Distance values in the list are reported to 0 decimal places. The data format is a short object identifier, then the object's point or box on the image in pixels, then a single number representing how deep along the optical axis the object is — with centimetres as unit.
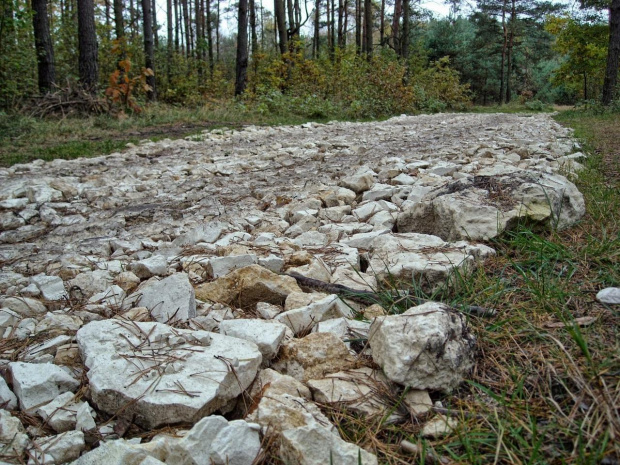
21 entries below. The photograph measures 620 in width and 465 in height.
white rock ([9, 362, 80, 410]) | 125
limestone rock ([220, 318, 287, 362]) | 147
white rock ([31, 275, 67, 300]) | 202
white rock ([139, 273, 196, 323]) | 171
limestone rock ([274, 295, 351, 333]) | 170
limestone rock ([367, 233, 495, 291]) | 188
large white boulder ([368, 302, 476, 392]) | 128
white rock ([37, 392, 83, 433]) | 119
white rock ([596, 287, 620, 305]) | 146
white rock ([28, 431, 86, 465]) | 108
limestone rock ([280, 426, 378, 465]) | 108
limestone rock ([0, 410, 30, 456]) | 108
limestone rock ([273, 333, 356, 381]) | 144
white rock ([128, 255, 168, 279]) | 219
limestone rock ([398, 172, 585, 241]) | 226
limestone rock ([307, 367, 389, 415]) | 128
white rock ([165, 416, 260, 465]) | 107
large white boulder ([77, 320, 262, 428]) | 121
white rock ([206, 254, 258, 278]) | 215
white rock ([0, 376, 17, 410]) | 124
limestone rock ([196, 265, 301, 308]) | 190
